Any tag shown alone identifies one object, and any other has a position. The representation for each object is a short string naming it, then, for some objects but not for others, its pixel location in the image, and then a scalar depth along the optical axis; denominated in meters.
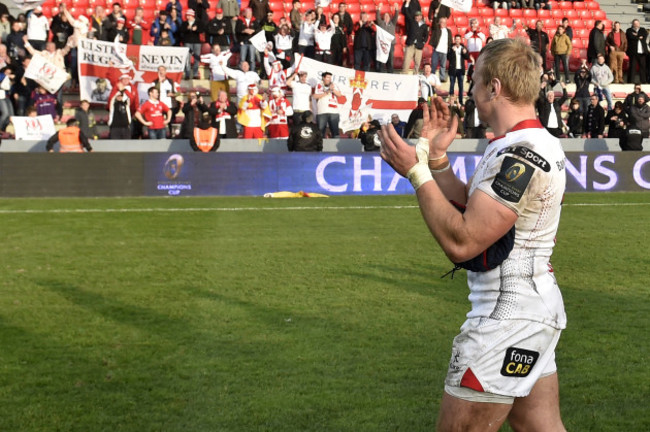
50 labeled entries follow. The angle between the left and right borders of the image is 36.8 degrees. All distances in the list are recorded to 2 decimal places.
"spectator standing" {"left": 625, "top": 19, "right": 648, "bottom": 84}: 29.30
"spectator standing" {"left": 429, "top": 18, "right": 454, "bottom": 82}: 27.44
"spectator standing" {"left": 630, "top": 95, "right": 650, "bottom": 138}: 25.20
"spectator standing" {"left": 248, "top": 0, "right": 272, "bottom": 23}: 27.38
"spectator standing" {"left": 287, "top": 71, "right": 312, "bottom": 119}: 24.02
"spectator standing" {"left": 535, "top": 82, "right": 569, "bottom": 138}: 24.56
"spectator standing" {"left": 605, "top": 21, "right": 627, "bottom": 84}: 29.36
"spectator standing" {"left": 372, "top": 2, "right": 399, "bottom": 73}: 27.63
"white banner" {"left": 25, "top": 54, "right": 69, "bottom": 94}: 23.67
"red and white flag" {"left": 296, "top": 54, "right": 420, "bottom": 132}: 24.97
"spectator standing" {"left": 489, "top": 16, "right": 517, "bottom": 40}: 24.38
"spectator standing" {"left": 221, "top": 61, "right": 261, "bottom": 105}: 24.73
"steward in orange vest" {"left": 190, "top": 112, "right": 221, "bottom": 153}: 22.48
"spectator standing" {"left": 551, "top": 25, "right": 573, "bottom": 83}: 28.75
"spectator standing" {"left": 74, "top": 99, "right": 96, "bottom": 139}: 23.33
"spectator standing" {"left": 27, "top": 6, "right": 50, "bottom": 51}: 25.02
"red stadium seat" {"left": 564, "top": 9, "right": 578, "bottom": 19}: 33.75
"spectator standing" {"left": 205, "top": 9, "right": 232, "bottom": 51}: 26.23
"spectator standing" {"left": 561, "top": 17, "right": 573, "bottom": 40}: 29.06
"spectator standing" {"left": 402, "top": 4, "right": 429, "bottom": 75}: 27.64
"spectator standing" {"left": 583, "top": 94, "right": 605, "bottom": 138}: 25.91
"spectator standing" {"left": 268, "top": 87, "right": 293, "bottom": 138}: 24.08
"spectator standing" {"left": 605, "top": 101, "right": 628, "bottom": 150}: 25.37
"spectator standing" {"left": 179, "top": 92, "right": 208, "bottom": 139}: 23.06
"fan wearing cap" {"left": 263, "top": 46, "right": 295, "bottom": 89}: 24.55
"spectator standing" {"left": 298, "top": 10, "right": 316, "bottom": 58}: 26.44
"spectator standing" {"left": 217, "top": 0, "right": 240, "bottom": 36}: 27.30
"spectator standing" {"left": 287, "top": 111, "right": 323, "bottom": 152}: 22.52
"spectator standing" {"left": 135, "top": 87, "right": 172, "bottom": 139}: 23.55
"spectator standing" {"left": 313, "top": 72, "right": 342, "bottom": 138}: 24.28
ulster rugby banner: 24.64
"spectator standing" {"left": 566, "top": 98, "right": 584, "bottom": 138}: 25.97
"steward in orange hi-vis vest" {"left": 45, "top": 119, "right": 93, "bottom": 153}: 22.20
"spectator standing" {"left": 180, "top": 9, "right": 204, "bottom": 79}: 26.30
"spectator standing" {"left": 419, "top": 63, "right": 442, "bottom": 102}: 25.25
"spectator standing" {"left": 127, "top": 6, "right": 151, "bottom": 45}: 26.05
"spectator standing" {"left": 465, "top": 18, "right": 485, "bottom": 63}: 27.58
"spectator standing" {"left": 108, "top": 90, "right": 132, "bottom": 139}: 23.47
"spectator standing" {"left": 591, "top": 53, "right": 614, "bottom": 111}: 27.69
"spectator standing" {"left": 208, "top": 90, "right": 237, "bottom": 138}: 23.61
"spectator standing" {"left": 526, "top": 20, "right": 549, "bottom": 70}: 27.91
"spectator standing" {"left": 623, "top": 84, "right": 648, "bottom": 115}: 25.41
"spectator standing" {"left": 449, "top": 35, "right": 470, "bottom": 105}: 26.91
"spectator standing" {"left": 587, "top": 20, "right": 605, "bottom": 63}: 28.89
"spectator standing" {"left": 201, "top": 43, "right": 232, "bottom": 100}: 24.98
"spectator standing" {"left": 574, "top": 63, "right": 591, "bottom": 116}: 26.88
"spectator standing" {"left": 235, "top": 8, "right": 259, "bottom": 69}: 26.23
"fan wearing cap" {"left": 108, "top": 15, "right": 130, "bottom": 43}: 25.33
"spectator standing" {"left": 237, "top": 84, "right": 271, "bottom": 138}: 24.03
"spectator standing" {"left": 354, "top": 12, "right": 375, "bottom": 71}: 27.17
